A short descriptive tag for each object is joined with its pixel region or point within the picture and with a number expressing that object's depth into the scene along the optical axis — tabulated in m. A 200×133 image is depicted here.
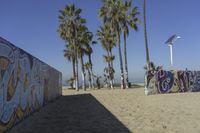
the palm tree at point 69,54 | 31.24
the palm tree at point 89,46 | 29.76
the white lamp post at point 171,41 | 21.95
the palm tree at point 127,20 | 24.98
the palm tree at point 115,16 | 25.04
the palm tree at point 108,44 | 30.12
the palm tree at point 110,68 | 30.45
